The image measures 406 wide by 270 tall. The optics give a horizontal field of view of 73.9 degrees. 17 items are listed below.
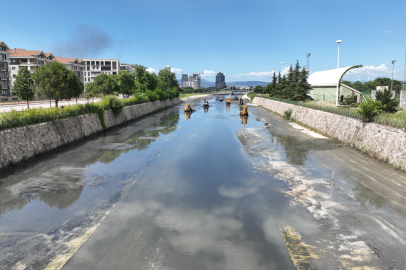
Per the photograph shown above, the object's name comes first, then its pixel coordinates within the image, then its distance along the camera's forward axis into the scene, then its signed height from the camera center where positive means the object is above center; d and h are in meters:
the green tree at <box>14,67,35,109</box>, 43.41 +2.30
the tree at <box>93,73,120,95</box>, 77.25 +4.99
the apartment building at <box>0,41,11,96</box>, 78.06 +9.22
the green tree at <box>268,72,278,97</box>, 93.21 +6.82
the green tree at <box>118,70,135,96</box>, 67.75 +5.04
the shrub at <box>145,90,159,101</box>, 60.33 +1.51
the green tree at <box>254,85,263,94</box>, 133.60 +6.48
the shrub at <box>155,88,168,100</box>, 69.68 +2.02
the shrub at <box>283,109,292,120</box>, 42.31 -1.71
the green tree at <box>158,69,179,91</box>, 120.01 +10.98
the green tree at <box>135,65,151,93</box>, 74.44 +6.63
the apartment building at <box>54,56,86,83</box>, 118.96 +17.19
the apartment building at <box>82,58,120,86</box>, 138.50 +17.79
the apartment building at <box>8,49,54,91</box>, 90.12 +13.95
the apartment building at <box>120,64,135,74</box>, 179.93 +23.43
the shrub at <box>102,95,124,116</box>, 35.25 -0.30
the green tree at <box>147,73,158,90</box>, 75.86 +5.54
